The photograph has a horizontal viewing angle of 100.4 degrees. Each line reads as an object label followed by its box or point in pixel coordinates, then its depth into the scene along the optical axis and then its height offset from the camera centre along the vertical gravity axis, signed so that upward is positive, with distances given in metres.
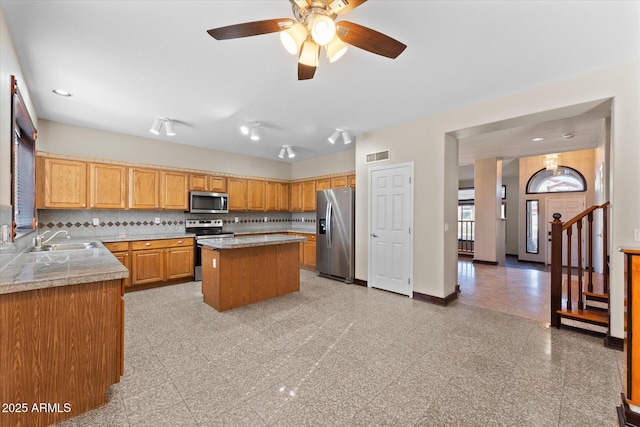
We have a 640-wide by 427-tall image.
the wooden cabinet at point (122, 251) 4.23 -0.63
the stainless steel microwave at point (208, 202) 5.32 +0.22
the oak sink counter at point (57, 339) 1.53 -0.80
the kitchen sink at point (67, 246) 3.12 -0.43
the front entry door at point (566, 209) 7.08 +0.14
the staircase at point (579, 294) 2.93 -0.96
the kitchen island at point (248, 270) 3.57 -0.83
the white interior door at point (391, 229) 4.20 -0.26
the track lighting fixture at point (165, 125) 3.91 +1.28
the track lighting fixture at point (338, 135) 4.43 +1.31
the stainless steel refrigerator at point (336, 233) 5.05 -0.40
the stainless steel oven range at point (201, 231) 5.08 -0.39
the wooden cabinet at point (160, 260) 4.43 -0.84
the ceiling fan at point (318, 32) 1.55 +1.14
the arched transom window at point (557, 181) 7.22 +0.93
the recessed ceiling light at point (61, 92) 3.14 +1.43
